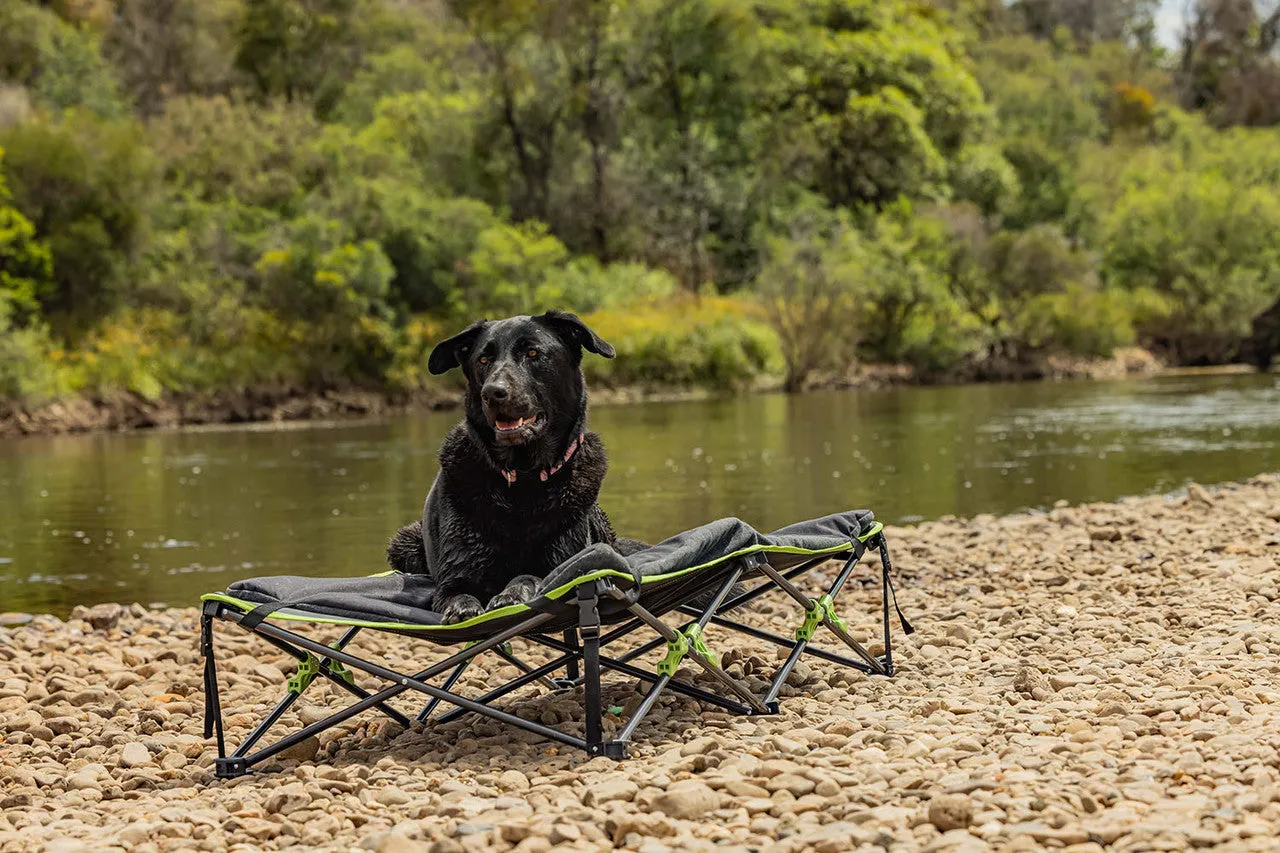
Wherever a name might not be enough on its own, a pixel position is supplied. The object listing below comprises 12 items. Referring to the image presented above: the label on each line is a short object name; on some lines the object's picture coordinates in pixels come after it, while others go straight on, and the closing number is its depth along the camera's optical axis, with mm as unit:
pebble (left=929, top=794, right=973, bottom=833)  3098
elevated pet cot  4051
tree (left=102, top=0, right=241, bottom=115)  57156
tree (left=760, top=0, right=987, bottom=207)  51469
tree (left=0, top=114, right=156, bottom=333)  34906
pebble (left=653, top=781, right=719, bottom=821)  3336
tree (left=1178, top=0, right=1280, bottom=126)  79812
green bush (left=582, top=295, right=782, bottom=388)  37406
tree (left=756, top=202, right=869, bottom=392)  37906
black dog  4504
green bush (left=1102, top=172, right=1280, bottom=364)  44656
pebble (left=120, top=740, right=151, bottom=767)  4422
